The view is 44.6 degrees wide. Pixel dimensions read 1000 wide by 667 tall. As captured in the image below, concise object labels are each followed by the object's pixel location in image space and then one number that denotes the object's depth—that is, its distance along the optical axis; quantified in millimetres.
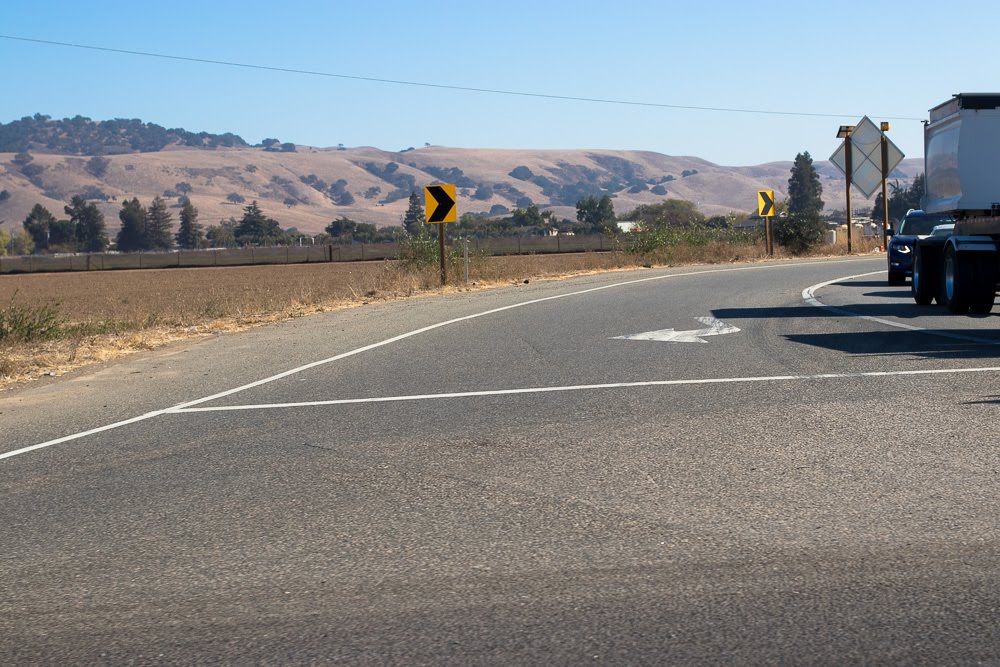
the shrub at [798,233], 53188
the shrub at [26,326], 19359
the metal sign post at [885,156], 48212
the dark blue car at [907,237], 24953
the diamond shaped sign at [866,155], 47594
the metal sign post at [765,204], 46081
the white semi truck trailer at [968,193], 17453
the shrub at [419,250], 35688
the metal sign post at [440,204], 29625
